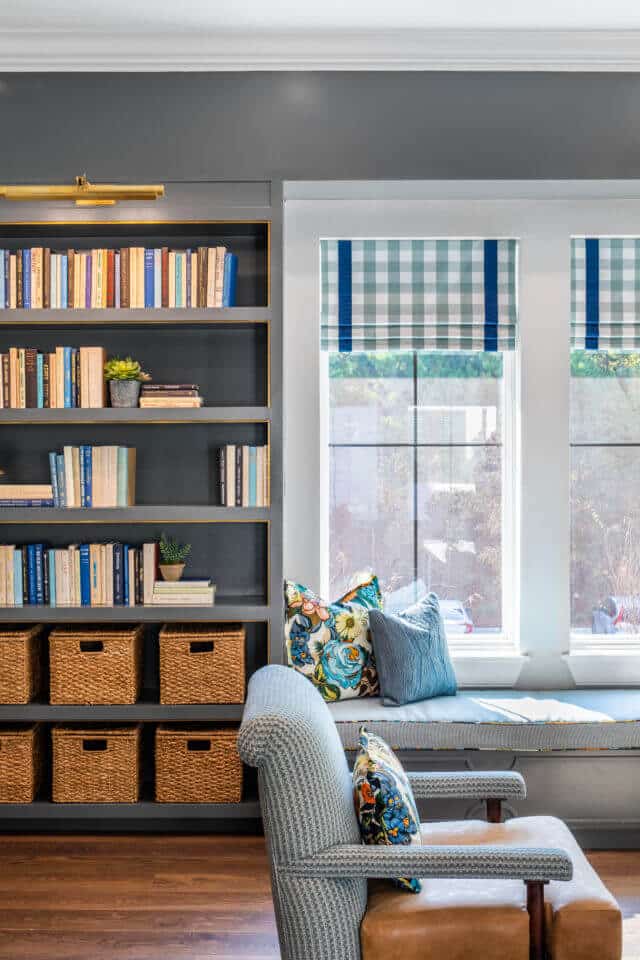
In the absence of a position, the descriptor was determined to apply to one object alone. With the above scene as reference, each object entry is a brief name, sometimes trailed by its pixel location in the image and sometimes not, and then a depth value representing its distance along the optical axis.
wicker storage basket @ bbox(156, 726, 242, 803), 3.43
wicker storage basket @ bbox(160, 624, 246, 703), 3.45
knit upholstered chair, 1.98
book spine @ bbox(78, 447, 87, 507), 3.48
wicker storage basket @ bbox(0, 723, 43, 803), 3.43
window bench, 3.30
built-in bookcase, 3.43
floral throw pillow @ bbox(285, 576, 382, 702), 3.54
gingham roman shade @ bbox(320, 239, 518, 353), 3.91
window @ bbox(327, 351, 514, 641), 3.99
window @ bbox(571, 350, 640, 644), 3.98
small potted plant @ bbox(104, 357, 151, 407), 3.45
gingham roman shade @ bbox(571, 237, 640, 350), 3.93
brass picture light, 2.75
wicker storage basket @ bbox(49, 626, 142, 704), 3.46
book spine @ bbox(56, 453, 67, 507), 3.49
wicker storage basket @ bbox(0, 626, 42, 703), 3.45
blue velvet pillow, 3.49
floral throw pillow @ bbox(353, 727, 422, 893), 2.12
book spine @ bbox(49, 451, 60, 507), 3.49
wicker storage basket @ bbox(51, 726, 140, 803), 3.44
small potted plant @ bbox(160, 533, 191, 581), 3.58
